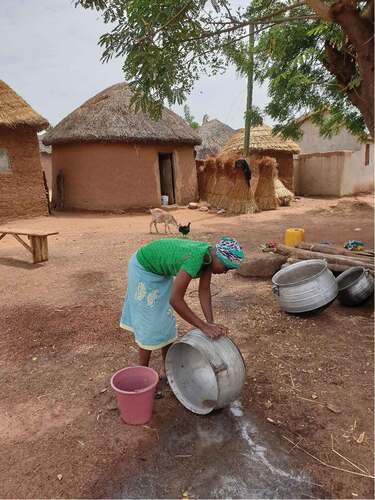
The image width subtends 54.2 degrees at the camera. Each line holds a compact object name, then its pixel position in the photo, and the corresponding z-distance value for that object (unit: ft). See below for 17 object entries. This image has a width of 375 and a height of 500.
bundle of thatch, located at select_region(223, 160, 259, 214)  41.83
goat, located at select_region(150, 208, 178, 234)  30.45
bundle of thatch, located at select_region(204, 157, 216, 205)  47.16
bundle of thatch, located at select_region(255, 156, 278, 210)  42.42
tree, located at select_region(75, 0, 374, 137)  9.88
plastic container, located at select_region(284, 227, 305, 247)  21.09
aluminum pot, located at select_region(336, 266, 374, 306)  13.43
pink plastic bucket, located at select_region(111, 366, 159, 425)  7.56
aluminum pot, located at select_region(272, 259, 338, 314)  12.47
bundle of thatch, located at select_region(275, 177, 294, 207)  47.33
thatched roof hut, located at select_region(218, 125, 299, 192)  54.70
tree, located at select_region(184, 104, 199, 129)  141.75
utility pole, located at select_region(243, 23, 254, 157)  37.76
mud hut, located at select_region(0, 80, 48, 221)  35.68
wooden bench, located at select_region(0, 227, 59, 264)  20.65
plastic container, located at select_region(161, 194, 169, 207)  46.93
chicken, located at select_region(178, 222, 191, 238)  27.66
